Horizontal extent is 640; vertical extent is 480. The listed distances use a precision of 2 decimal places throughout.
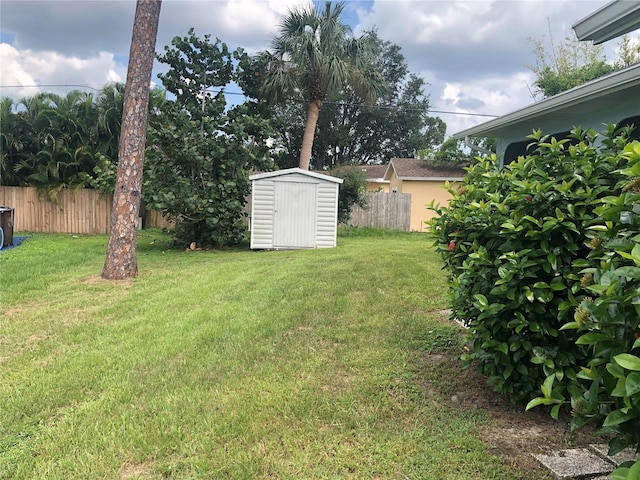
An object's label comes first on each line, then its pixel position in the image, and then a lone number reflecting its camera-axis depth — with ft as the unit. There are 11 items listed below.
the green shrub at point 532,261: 7.27
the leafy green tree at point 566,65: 53.90
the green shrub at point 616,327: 4.14
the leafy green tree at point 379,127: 90.38
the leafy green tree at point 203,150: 35.24
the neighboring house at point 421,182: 62.72
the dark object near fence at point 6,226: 34.68
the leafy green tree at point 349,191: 50.34
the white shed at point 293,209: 37.19
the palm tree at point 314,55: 45.39
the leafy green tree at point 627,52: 51.58
